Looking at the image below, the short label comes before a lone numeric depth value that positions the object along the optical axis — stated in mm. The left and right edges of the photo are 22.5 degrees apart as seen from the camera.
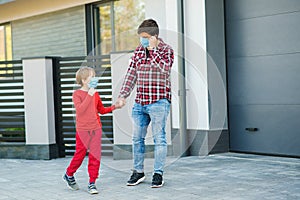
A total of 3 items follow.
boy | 8079
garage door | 10528
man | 8229
